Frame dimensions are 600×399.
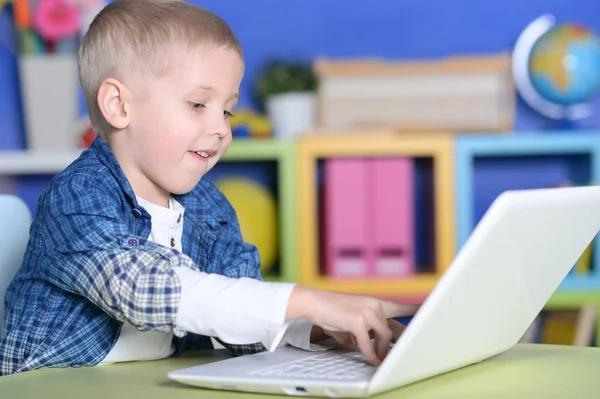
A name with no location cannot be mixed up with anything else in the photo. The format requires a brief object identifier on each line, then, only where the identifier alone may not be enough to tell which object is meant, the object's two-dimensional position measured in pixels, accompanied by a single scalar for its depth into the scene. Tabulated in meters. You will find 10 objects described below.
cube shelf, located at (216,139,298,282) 2.67
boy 0.93
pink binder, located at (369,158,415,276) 2.67
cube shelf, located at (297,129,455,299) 2.65
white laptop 0.77
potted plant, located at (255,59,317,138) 2.75
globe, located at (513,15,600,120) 2.70
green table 0.84
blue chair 1.28
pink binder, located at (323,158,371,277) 2.68
